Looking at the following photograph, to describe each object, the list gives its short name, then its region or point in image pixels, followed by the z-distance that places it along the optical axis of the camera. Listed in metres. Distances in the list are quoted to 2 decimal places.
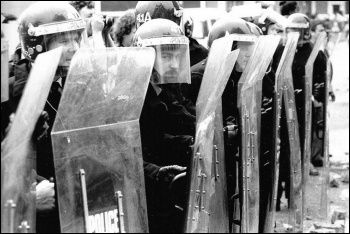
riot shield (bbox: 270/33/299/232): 4.89
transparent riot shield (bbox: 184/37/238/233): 3.59
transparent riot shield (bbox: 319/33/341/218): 7.15
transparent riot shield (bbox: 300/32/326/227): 6.12
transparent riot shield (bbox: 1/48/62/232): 2.52
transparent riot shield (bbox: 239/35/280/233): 4.40
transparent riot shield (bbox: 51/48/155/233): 2.81
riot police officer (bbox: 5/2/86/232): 3.32
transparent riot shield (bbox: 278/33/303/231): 5.34
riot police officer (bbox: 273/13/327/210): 5.65
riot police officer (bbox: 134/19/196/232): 4.02
